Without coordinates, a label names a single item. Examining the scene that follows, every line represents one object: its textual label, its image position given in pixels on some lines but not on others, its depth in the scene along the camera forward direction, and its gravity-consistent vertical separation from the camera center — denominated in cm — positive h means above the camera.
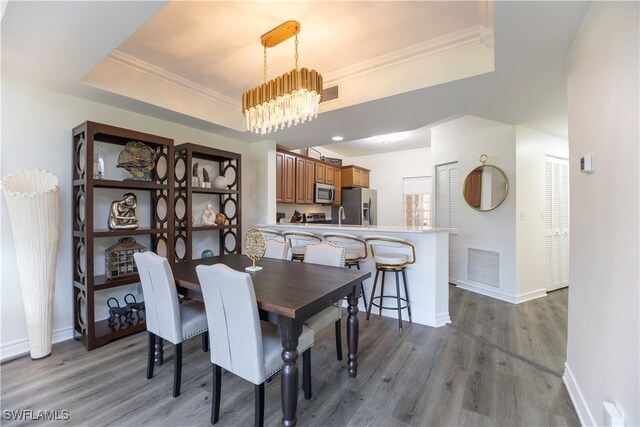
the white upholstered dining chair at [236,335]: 137 -64
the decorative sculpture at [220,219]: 361 -6
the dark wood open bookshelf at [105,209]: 238 +5
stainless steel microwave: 567 +46
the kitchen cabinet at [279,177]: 469 +66
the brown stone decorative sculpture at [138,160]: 276 +57
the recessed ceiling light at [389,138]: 536 +154
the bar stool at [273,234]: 390 -29
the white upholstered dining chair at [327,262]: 191 -45
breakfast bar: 296 -68
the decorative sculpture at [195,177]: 335 +47
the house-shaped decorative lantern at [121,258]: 262 -43
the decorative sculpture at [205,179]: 355 +47
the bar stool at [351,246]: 312 -40
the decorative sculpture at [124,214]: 264 +1
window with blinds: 643 +32
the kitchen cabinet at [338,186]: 639 +67
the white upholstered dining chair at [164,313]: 175 -68
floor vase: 212 -20
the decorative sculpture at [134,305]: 273 -94
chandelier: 209 +96
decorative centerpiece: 220 -26
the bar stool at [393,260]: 287 -49
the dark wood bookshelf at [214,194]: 319 +25
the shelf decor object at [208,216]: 349 -2
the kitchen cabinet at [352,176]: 640 +91
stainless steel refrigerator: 621 +19
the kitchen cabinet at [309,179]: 541 +71
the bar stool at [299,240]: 347 -37
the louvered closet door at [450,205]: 444 +15
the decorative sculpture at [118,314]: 267 -99
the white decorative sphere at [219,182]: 361 +43
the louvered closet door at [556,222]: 405 -13
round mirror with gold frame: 378 +39
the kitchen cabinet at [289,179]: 488 +65
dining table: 140 -47
